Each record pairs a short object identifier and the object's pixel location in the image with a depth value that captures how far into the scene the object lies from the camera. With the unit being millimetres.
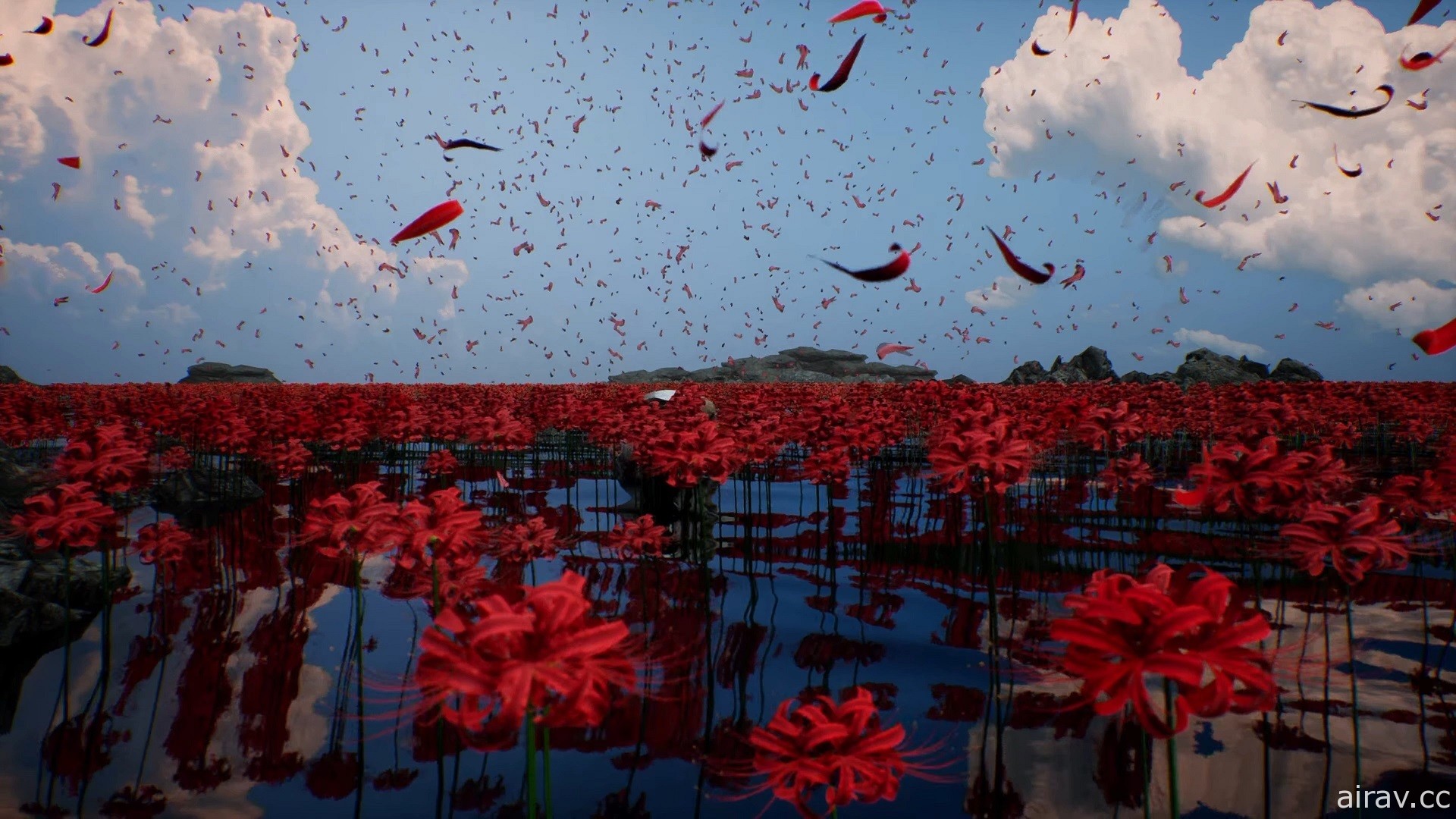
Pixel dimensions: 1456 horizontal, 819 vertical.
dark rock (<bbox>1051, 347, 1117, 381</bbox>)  56531
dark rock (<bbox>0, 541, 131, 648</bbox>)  6430
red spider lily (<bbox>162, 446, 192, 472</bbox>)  13959
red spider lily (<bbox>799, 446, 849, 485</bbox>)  8375
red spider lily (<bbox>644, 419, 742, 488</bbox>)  6414
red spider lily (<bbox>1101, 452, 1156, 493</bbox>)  9273
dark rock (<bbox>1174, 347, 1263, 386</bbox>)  44906
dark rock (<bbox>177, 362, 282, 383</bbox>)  82375
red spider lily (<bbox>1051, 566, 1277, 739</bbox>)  1827
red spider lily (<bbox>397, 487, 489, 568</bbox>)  3311
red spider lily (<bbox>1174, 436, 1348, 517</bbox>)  3904
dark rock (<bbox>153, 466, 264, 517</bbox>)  12891
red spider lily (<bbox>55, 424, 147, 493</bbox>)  5898
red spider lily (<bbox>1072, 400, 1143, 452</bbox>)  7344
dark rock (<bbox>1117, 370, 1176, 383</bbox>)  45378
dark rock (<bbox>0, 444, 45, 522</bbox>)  10527
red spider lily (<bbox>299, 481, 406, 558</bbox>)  3814
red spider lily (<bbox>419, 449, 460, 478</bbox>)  11898
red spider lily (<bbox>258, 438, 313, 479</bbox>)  10453
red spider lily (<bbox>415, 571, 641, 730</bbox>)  1803
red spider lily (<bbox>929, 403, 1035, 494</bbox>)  5020
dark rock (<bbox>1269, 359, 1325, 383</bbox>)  47334
